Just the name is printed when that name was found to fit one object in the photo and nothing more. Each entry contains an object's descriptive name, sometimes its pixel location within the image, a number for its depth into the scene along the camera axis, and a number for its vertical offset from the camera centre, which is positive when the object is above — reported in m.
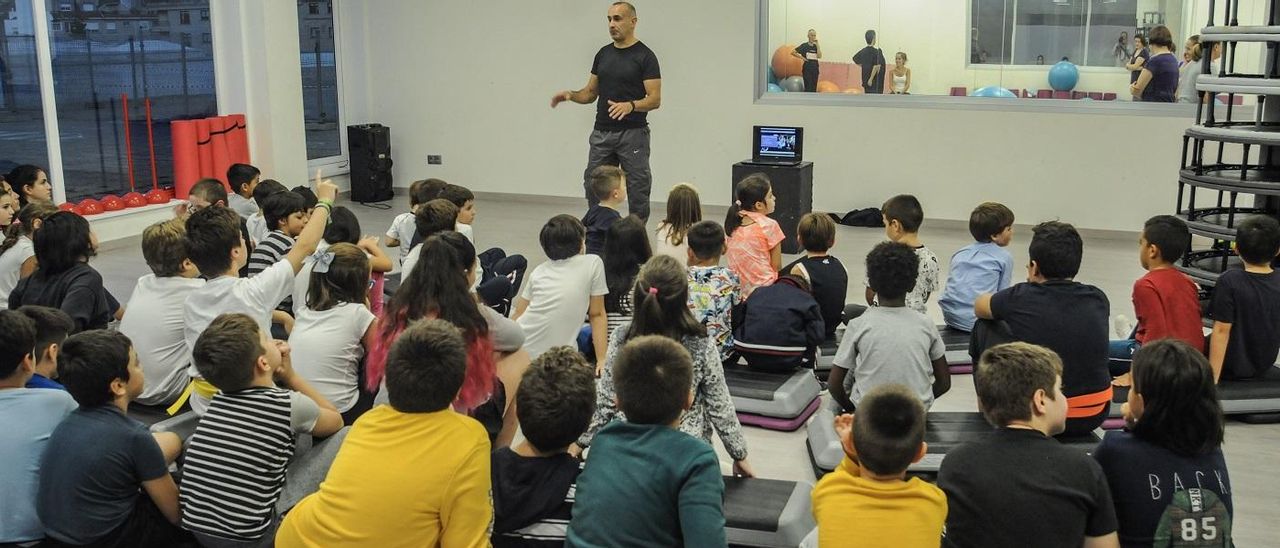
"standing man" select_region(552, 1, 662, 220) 7.27 -0.20
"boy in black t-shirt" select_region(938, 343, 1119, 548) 2.51 -0.91
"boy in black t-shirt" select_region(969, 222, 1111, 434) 3.81 -0.84
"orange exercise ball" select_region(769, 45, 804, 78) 9.23 +0.02
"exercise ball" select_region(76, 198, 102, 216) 8.06 -0.96
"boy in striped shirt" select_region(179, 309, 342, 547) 2.88 -0.93
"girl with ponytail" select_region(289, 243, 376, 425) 3.66 -0.82
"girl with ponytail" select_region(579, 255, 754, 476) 3.35 -0.83
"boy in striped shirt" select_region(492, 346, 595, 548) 2.60 -0.91
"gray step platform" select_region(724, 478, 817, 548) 3.25 -1.28
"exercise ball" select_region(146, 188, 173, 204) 8.74 -0.96
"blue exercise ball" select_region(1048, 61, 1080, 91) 8.62 -0.09
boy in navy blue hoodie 4.59 -1.04
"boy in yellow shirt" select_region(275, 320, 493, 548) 2.53 -0.89
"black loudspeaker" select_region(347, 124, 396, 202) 10.12 -0.82
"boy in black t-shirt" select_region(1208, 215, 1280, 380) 4.37 -0.88
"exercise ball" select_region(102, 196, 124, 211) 8.34 -0.96
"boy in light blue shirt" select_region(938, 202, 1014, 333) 5.14 -0.86
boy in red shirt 4.37 -0.87
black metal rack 4.87 -0.40
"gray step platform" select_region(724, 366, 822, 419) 4.45 -1.27
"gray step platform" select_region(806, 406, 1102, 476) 3.81 -1.27
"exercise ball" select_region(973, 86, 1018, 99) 8.76 -0.21
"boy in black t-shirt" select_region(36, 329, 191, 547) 2.82 -0.96
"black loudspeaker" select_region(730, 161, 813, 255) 7.56 -0.80
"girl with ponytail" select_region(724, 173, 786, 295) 5.32 -0.79
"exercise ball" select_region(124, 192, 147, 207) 8.51 -0.96
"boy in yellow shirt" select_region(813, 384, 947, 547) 2.39 -0.89
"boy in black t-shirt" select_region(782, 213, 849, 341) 4.91 -0.85
